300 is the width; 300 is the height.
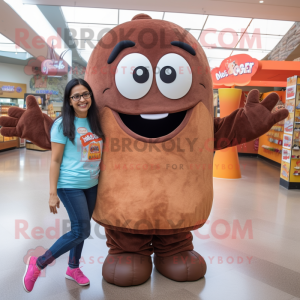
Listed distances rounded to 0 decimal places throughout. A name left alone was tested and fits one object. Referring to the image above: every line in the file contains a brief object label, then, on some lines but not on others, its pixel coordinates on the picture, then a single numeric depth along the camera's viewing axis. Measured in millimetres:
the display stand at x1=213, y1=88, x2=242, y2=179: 5703
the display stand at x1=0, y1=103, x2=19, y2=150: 8797
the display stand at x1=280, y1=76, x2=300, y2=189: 5113
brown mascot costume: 1883
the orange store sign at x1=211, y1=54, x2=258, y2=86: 5957
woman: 1786
